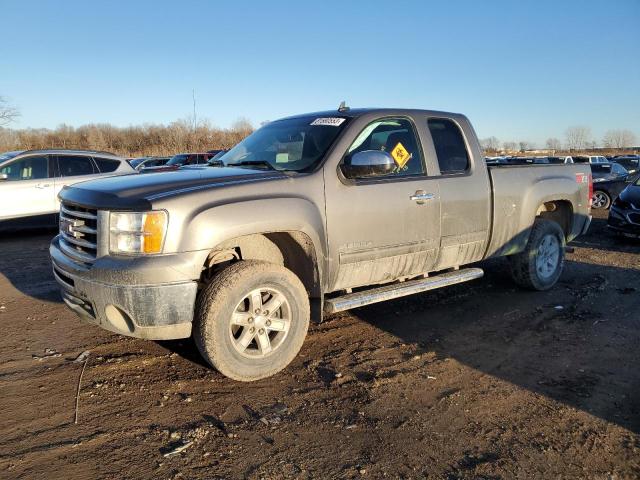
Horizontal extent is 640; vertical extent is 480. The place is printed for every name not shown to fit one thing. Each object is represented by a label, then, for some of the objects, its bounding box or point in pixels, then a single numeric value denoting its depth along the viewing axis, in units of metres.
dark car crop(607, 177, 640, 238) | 9.23
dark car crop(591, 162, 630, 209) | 15.74
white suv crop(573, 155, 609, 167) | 23.43
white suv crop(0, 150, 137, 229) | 9.30
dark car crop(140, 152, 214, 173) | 22.70
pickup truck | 3.18
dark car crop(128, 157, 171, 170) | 23.36
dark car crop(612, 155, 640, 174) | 22.60
